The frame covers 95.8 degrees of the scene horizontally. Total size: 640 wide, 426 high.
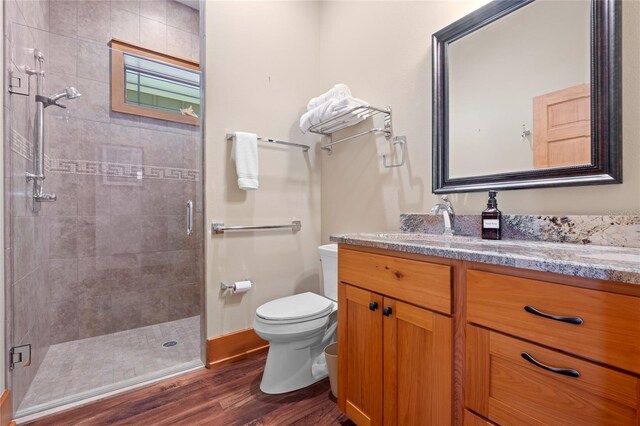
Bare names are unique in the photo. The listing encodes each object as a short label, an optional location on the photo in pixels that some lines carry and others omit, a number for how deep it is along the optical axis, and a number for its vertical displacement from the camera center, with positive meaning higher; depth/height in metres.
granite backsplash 0.92 -0.06
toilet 1.51 -0.70
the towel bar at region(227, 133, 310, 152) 1.90 +0.51
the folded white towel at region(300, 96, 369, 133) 1.75 +0.64
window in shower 2.29 +1.05
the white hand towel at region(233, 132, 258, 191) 1.86 +0.35
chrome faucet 1.36 +0.00
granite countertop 0.59 -0.11
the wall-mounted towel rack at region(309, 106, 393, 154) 1.76 +0.60
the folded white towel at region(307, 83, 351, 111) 1.84 +0.76
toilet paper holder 1.88 -0.48
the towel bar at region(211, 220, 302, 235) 1.86 -0.10
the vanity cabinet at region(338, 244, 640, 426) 0.58 -0.35
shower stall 1.48 +0.11
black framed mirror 0.99 +0.47
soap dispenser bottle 1.16 -0.03
